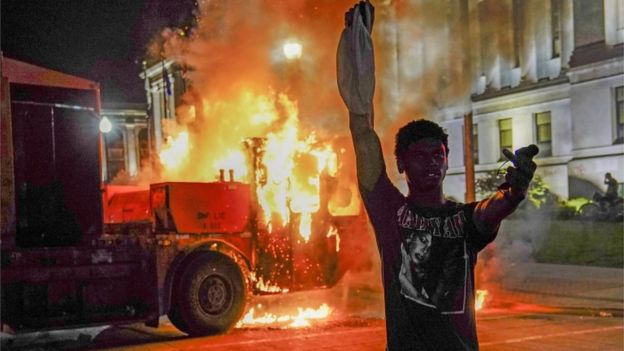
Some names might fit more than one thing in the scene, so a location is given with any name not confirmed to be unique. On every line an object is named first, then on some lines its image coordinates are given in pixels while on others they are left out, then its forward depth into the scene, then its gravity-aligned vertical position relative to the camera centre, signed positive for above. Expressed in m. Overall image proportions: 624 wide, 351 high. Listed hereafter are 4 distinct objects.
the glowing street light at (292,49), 13.52 +2.24
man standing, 2.70 -0.23
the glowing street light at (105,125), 11.20 +0.79
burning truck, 8.83 -0.85
